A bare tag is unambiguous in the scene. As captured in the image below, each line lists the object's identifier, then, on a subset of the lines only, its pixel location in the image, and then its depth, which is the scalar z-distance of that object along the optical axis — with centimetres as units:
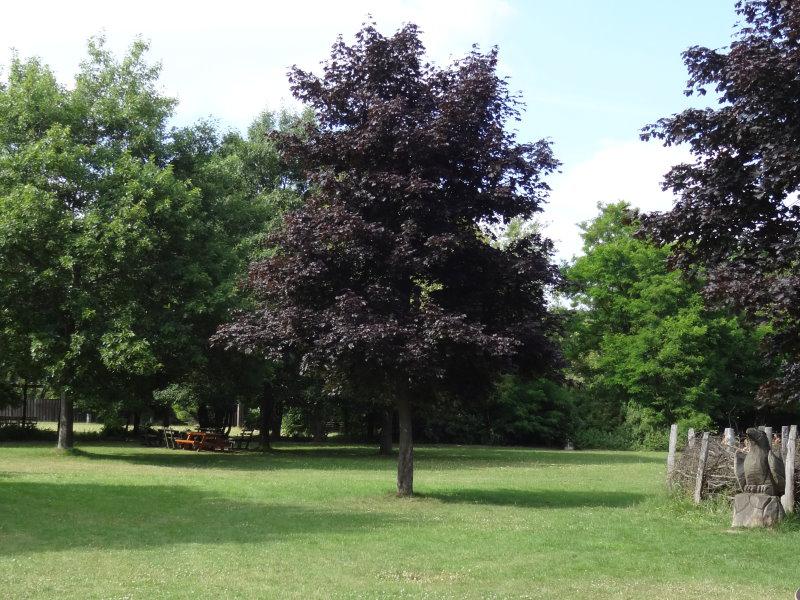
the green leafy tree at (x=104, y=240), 2731
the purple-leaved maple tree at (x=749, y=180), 1105
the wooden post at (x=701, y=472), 1612
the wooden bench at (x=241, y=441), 3769
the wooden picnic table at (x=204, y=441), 3488
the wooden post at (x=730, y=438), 1688
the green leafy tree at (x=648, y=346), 4522
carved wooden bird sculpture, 1440
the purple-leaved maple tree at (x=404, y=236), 1717
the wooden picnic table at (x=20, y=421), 4194
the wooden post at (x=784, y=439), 1616
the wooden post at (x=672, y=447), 1742
